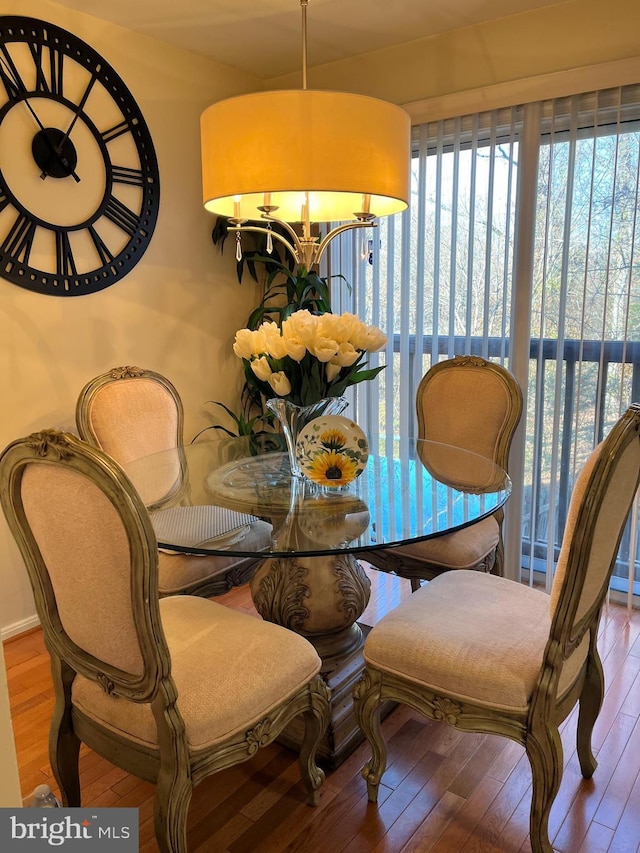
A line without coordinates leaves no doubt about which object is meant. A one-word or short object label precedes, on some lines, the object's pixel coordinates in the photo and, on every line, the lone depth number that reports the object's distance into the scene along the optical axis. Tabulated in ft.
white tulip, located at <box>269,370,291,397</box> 6.03
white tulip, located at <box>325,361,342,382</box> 6.00
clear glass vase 6.35
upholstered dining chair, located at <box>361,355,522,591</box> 7.26
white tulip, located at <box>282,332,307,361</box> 5.82
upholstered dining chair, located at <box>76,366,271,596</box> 6.80
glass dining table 5.37
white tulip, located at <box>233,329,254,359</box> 6.21
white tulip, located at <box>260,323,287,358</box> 5.88
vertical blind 8.37
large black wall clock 8.00
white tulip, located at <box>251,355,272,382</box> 6.08
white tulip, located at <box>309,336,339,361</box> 5.77
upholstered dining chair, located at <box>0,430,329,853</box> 3.91
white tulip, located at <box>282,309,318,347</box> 5.80
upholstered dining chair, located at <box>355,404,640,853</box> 4.35
